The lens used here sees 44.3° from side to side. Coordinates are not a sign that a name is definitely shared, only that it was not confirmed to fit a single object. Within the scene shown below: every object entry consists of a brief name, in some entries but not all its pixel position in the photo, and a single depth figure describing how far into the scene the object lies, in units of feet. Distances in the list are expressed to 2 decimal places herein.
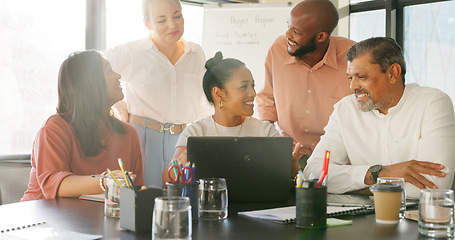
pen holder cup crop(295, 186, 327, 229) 4.75
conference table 4.53
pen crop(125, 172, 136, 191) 4.94
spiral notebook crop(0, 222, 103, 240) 4.42
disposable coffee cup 5.05
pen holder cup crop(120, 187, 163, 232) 4.71
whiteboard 15.02
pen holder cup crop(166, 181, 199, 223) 5.02
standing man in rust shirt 10.80
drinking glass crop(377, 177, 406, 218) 5.25
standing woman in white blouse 10.98
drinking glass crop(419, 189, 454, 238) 4.50
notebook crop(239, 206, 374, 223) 5.13
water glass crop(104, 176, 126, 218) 5.34
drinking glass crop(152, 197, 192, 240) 4.06
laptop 5.97
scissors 5.06
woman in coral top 6.96
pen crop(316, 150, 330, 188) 4.79
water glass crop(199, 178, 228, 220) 5.25
